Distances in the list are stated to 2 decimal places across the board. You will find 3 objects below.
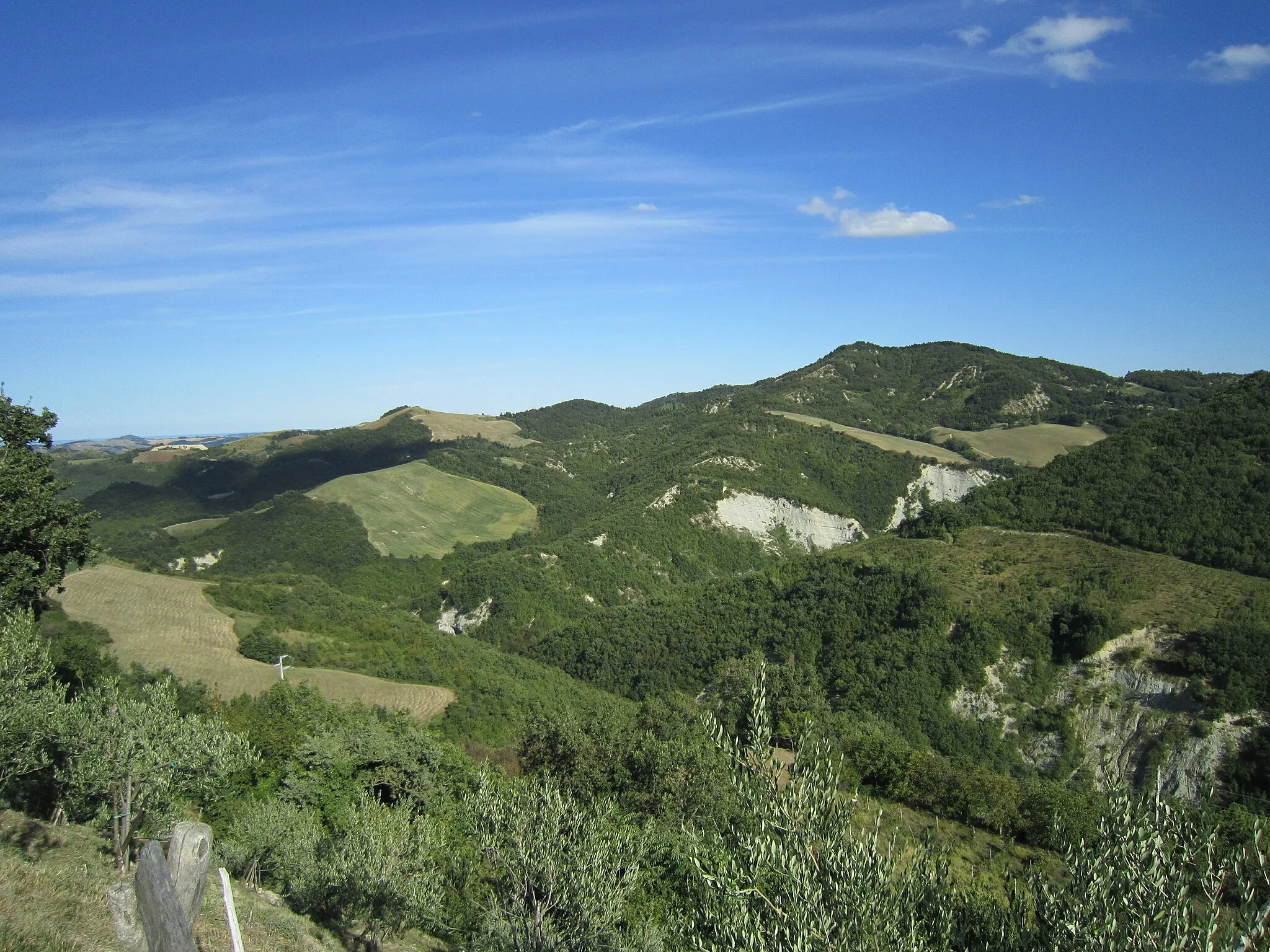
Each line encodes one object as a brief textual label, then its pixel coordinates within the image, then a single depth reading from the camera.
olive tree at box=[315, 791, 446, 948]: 18.22
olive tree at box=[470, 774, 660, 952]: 13.80
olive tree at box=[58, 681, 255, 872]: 18.14
